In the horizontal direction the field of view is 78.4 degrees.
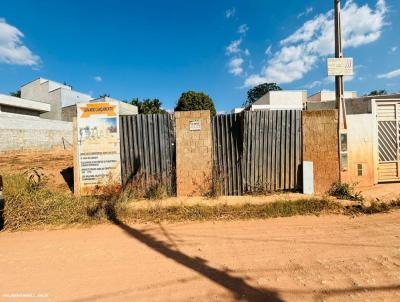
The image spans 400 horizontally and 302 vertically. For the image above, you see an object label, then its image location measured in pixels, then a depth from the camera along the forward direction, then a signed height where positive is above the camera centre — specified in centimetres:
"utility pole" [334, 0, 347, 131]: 652 +188
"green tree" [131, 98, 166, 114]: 4625 +855
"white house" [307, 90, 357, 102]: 3163 +664
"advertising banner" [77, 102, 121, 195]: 659 +10
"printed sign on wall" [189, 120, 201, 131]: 655 +62
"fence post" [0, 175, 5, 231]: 457 -104
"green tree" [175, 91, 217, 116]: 4020 +787
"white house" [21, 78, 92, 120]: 3225 +790
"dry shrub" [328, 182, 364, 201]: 590 -119
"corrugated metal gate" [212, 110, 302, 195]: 651 -21
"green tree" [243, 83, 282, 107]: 7081 +1669
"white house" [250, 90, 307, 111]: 3247 +660
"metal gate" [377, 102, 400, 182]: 721 +10
